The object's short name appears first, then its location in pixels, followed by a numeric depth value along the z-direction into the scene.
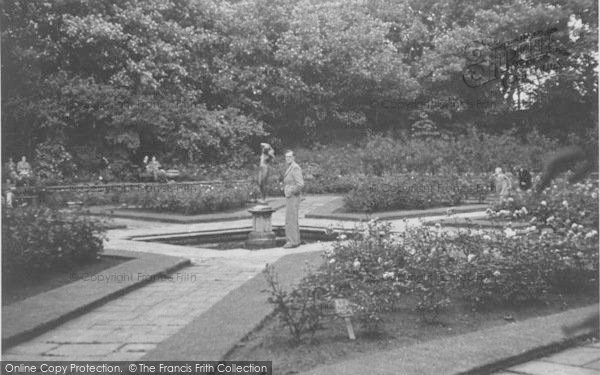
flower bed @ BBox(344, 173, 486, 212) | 14.46
